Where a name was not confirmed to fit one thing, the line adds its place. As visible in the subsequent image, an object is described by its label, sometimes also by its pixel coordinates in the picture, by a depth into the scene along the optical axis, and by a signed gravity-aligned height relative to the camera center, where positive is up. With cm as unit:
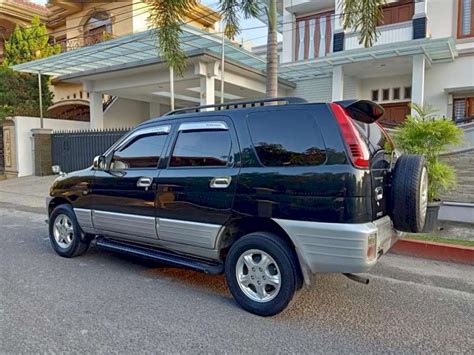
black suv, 310 -39
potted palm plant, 635 +18
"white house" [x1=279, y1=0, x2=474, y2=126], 1262 +356
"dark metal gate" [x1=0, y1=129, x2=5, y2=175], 1628 -27
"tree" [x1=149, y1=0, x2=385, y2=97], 805 +316
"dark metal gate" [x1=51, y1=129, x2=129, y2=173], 1362 +23
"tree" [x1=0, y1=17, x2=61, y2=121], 1841 +390
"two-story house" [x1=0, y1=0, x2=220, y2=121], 2069 +811
